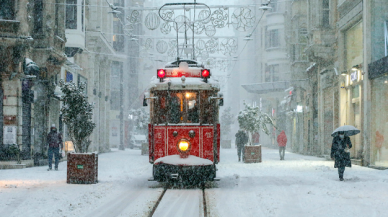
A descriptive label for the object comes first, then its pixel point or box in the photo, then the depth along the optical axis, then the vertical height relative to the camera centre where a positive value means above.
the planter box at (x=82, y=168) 15.21 -1.49
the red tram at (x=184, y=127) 13.91 -0.30
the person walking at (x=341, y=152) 15.78 -1.08
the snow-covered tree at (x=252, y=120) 29.83 -0.26
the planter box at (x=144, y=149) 38.22 -2.38
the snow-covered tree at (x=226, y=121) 67.06 -0.72
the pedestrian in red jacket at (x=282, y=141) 30.19 -1.43
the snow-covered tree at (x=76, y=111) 17.45 +0.15
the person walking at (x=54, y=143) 20.90 -1.07
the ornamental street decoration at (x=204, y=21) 21.69 +3.97
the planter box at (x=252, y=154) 26.33 -1.90
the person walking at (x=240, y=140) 28.22 -1.29
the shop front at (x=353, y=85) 24.47 +1.46
